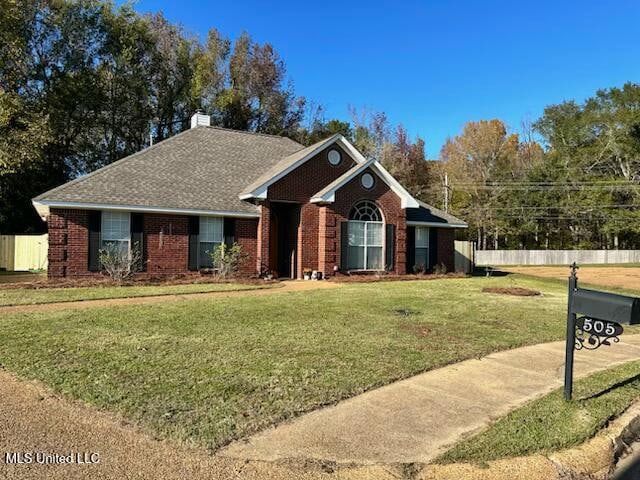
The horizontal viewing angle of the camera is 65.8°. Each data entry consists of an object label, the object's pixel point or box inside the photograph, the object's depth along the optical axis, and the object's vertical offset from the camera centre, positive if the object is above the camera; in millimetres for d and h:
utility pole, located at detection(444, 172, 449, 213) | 39906 +3808
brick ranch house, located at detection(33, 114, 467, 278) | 15461 +842
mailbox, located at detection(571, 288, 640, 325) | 4257 -563
